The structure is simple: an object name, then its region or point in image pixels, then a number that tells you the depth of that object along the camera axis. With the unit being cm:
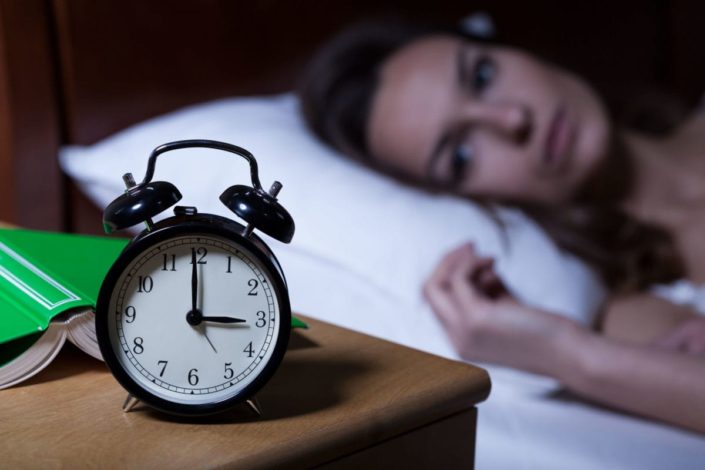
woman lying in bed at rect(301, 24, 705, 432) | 158
